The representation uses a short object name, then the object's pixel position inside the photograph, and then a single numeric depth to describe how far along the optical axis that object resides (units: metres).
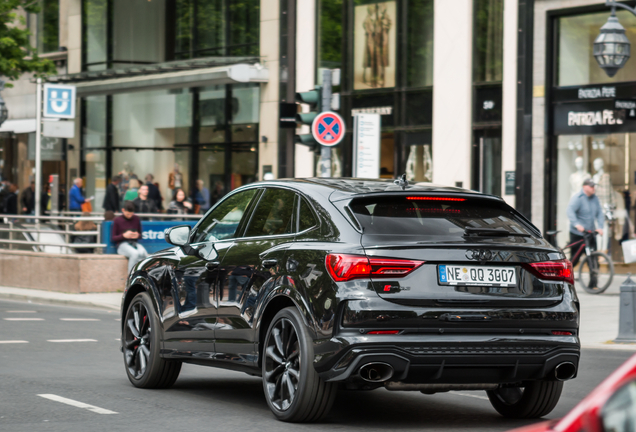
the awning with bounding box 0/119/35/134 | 38.38
